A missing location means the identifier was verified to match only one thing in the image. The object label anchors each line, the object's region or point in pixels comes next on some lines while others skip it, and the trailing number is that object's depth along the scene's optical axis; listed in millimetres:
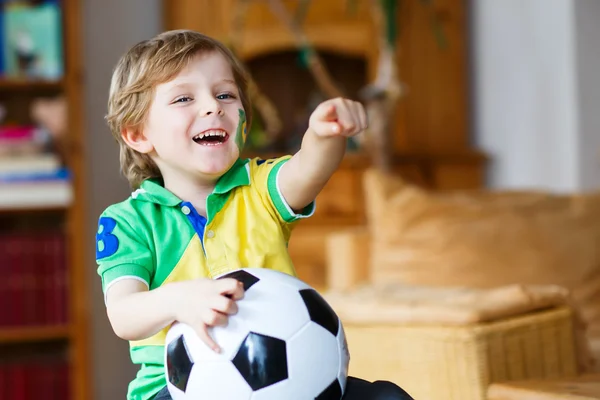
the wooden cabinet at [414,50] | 3742
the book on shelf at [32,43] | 3240
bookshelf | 3207
